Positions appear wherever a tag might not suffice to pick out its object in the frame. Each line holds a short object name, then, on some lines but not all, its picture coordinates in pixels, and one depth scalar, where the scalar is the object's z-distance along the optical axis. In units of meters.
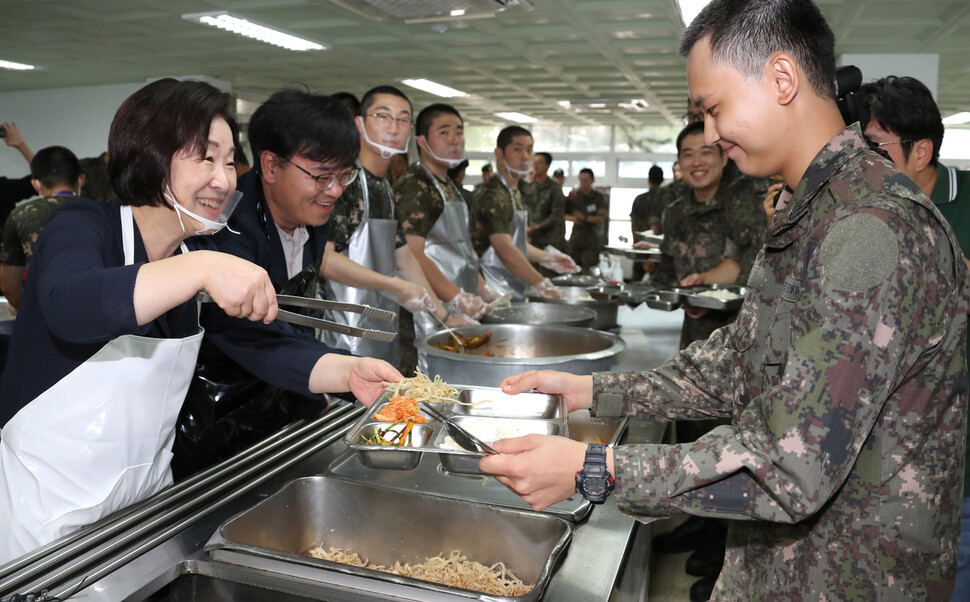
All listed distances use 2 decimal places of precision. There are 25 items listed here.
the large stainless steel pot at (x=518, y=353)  1.91
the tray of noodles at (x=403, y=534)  1.28
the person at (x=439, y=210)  3.64
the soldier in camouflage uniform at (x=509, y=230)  4.26
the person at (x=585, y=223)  9.30
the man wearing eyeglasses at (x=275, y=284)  1.68
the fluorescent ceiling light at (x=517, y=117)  13.48
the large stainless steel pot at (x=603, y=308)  3.47
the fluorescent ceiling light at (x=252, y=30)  6.25
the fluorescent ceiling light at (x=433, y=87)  9.73
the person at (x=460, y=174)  4.85
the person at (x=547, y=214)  8.16
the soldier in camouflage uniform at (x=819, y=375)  0.89
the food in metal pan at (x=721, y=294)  2.95
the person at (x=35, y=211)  3.72
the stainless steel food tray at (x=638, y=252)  5.32
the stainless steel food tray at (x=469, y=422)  1.30
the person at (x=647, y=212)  8.58
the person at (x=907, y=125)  2.04
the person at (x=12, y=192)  6.47
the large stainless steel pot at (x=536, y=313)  2.97
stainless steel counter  1.05
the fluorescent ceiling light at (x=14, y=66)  8.56
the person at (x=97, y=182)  5.88
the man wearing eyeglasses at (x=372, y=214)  3.12
